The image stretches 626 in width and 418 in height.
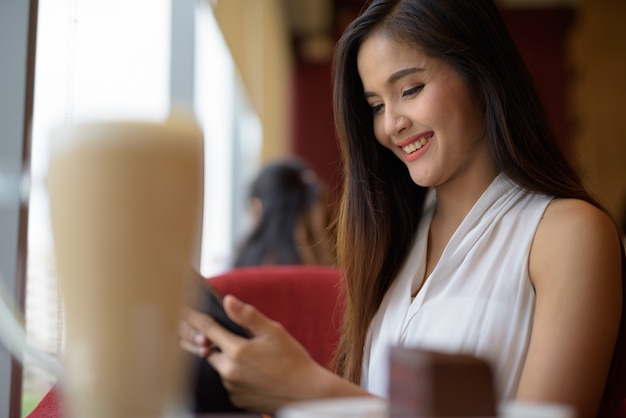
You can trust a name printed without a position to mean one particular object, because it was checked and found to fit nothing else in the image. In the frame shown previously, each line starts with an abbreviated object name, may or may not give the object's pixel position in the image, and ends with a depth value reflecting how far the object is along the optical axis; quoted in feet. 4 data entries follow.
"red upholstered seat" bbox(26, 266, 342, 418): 5.17
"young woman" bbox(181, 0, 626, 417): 3.36
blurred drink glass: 1.36
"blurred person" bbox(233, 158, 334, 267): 9.50
